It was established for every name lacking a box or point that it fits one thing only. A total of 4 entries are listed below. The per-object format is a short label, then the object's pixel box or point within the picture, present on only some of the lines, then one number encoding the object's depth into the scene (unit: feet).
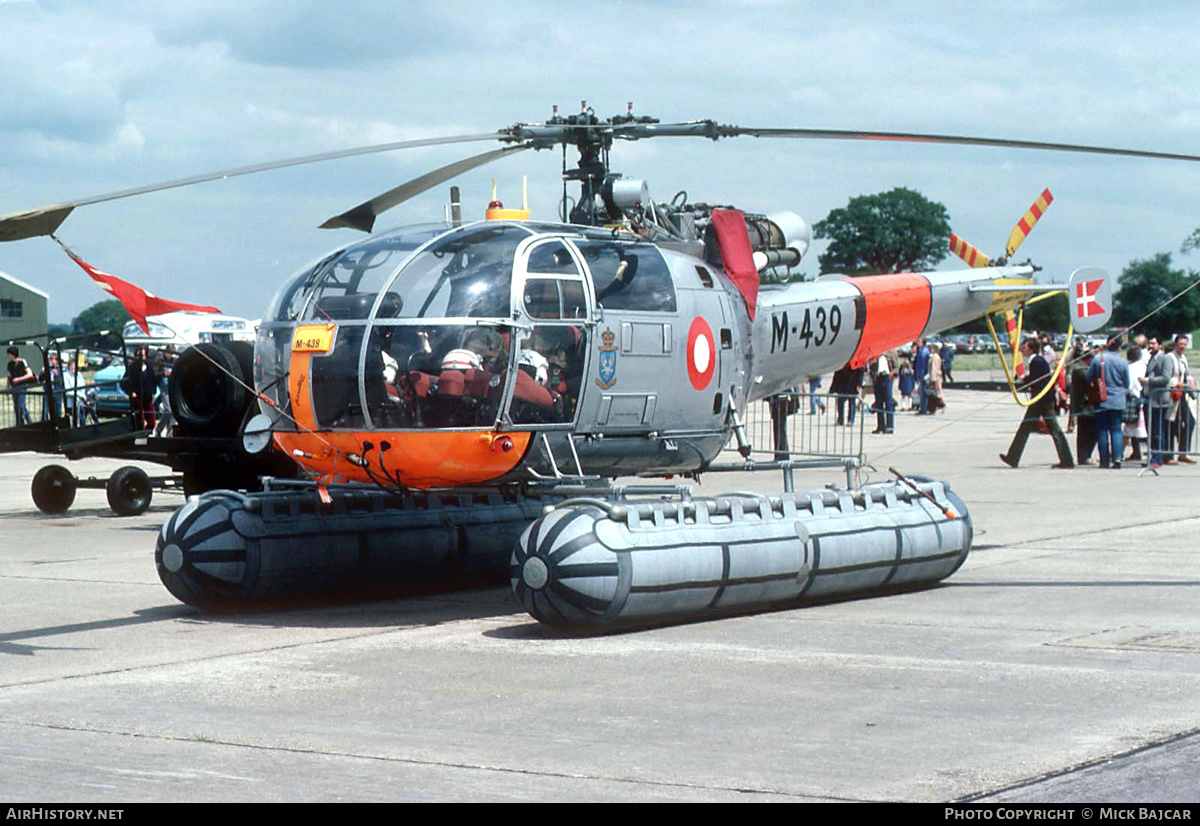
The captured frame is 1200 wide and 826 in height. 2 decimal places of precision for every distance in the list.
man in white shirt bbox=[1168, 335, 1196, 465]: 76.69
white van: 122.72
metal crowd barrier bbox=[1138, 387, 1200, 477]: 75.56
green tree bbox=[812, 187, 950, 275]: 380.78
